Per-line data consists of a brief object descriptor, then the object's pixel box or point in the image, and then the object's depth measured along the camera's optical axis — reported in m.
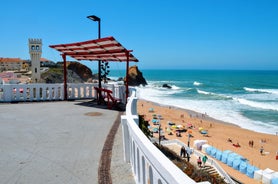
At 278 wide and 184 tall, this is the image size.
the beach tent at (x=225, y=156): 16.73
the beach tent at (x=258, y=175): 14.20
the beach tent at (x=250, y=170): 15.03
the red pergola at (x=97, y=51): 8.38
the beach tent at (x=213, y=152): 17.66
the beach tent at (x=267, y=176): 13.50
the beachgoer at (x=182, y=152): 14.88
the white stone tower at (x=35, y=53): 42.66
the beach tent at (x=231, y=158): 16.20
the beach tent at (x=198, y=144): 19.52
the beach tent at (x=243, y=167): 15.41
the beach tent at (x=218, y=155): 17.23
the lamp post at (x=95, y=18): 10.33
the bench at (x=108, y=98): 9.41
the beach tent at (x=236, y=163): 15.77
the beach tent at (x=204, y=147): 18.59
